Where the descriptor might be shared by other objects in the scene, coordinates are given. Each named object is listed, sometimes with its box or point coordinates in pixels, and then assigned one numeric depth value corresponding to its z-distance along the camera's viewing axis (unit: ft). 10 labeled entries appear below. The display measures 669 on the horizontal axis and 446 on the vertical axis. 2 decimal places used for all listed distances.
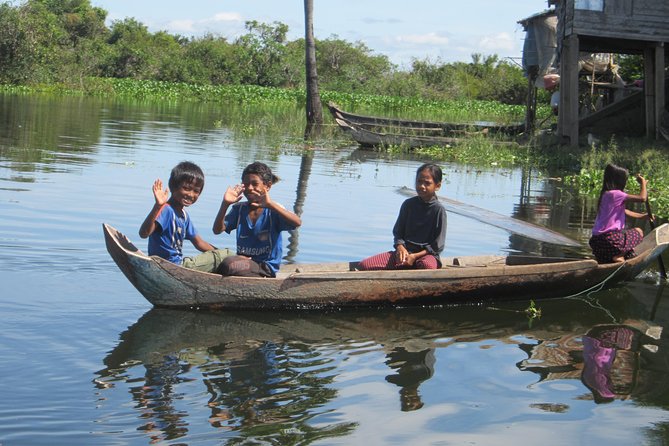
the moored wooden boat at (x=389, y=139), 67.87
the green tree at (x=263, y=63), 177.68
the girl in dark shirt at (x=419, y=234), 22.81
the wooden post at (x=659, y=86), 58.13
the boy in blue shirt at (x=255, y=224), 20.08
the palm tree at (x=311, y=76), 84.17
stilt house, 57.82
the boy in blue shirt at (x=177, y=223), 19.72
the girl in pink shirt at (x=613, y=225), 25.29
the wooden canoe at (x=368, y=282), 20.29
